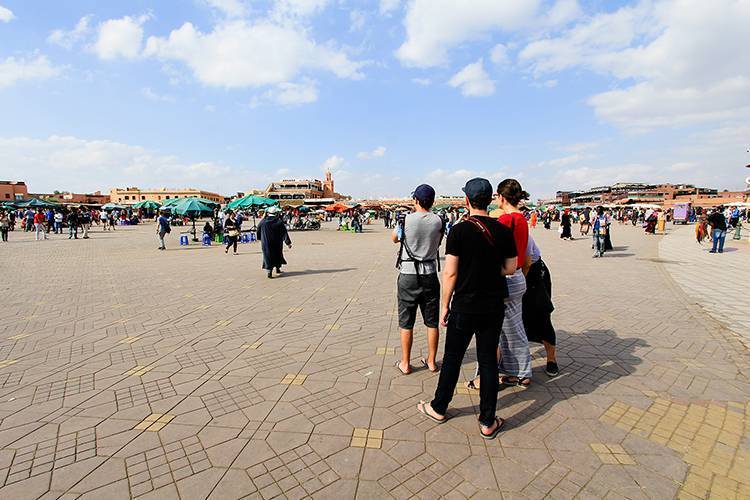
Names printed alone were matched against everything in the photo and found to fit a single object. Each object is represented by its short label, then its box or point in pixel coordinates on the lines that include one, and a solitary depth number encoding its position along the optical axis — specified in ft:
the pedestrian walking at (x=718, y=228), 42.24
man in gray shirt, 11.29
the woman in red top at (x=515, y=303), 9.84
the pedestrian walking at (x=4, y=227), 58.90
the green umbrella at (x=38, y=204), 91.65
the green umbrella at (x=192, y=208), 58.95
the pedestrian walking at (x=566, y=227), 62.44
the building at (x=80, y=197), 269.69
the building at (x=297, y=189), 356.59
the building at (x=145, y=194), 328.29
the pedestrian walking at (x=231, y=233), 46.04
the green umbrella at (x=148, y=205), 124.89
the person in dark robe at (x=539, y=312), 11.50
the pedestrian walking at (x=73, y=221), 65.10
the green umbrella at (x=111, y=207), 119.55
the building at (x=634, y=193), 355.77
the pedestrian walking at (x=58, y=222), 75.85
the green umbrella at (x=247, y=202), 67.48
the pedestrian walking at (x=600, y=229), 38.75
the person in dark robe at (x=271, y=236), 28.40
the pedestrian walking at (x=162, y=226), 47.10
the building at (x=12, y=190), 219.82
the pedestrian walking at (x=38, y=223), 62.23
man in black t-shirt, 8.34
